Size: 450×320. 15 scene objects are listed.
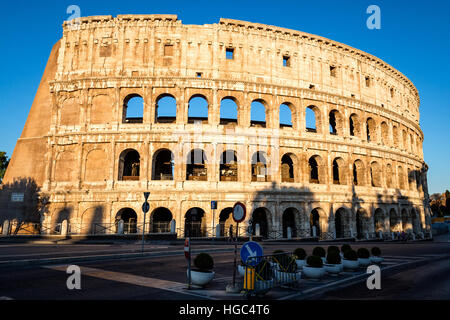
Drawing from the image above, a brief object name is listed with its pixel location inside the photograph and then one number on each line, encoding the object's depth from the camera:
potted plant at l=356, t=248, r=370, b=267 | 11.64
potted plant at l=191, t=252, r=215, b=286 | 7.77
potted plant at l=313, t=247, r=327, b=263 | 10.61
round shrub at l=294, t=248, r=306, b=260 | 10.49
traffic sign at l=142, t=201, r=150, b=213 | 16.75
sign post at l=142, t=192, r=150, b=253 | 16.74
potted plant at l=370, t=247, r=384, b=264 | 12.41
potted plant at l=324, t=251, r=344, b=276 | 9.91
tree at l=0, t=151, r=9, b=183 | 44.57
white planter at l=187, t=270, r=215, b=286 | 7.77
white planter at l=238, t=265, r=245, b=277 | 8.98
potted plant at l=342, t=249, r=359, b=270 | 10.78
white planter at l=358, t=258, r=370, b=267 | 11.62
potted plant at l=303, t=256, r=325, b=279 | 9.03
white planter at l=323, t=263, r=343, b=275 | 9.90
